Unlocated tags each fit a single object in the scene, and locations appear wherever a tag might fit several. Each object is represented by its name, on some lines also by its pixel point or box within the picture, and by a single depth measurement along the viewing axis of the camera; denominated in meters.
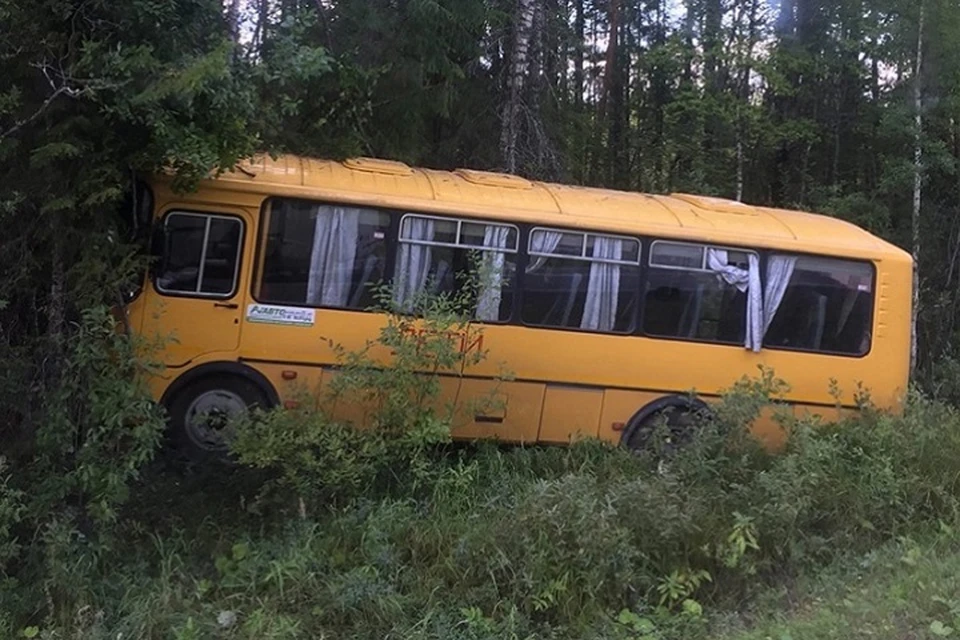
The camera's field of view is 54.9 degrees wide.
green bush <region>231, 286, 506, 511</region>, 6.29
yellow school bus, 7.54
